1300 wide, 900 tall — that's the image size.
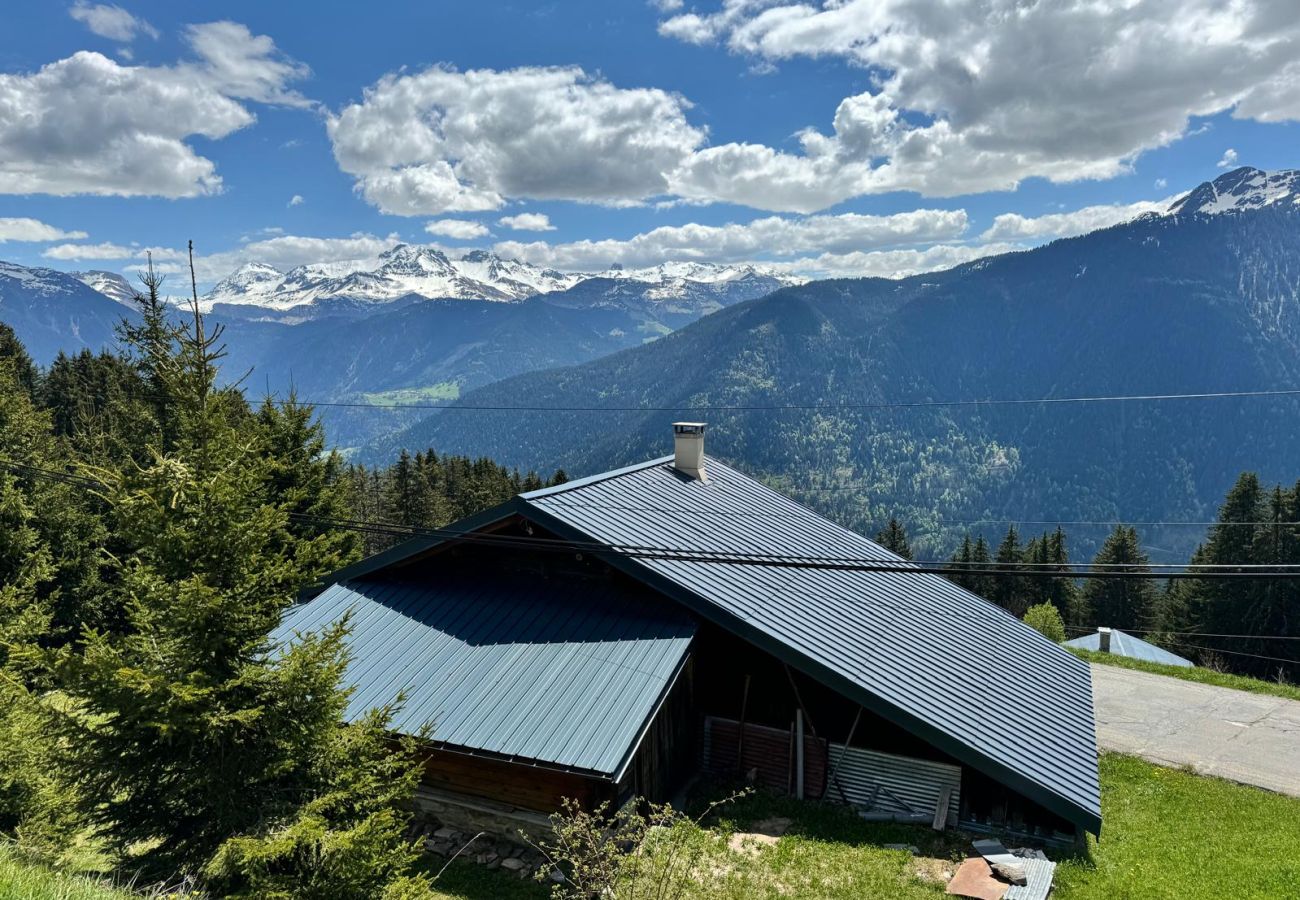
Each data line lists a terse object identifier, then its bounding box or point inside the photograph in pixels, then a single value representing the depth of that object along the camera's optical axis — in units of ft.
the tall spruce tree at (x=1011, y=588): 220.64
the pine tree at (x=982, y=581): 227.40
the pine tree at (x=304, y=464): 93.71
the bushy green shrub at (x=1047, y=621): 130.11
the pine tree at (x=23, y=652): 29.50
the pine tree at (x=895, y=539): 252.71
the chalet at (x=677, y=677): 41.27
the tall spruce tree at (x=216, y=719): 26.66
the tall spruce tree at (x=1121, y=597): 211.61
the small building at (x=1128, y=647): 114.32
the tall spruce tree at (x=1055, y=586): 216.13
